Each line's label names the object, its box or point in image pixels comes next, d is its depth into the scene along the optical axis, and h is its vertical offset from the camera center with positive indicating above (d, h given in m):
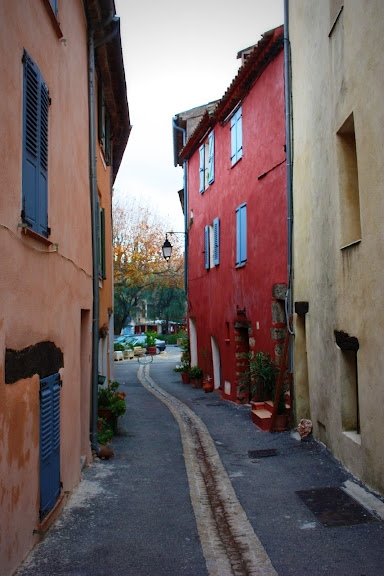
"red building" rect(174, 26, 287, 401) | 12.05 +2.85
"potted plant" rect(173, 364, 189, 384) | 20.88 -1.57
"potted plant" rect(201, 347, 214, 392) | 17.83 -1.28
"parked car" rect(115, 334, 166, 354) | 42.22 -0.70
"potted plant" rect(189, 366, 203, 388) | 19.39 -1.50
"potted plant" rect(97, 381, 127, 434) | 10.20 -1.31
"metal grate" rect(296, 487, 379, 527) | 5.96 -1.95
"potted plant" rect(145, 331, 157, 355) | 40.22 -0.86
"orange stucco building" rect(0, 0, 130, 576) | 4.51 +0.78
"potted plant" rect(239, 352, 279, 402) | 11.74 -0.92
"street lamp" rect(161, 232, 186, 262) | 19.81 +2.82
